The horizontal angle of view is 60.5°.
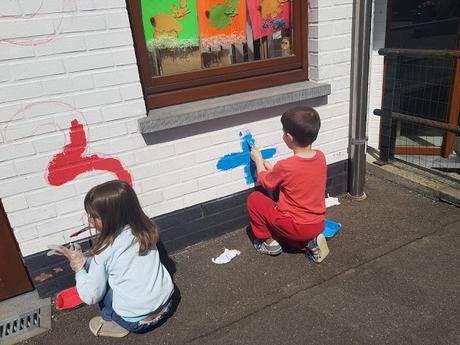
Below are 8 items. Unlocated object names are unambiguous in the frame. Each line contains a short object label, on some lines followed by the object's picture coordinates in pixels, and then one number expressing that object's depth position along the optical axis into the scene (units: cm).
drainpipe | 332
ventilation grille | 265
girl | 222
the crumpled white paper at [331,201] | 388
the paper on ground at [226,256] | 315
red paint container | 281
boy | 280
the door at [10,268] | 280
